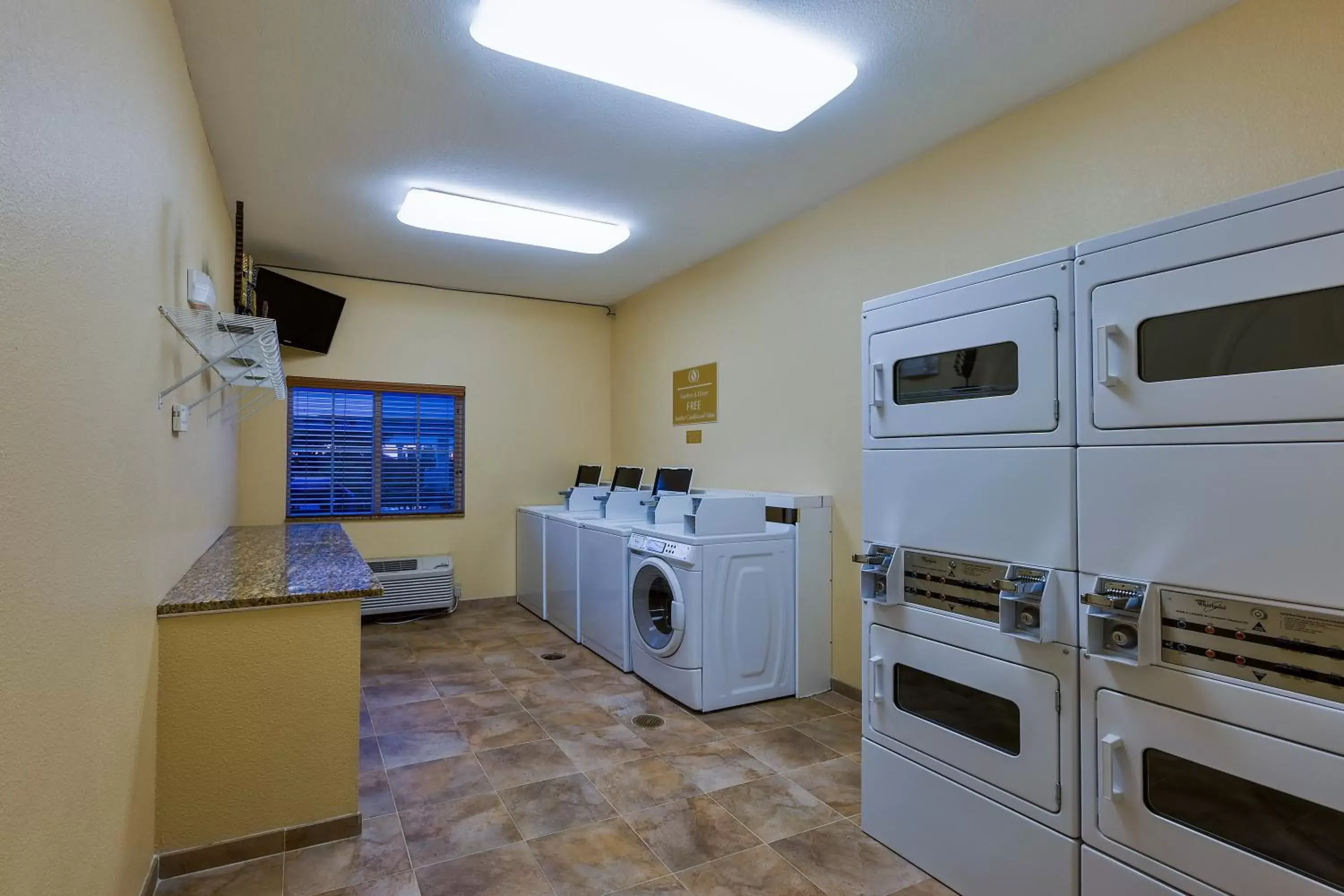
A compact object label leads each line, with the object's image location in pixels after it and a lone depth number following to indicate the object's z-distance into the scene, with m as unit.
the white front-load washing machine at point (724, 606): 3.57
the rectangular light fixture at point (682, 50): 2.26
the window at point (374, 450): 5.46
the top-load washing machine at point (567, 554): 4.91
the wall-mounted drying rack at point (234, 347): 2.35
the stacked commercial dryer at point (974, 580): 1.84
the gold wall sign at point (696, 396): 5.07
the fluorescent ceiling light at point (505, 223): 3.91
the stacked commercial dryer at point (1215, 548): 1.38
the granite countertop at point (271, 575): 2.21
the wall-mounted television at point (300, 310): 5.05
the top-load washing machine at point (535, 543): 5.52
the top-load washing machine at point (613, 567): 4.24
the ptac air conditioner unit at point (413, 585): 5.31
